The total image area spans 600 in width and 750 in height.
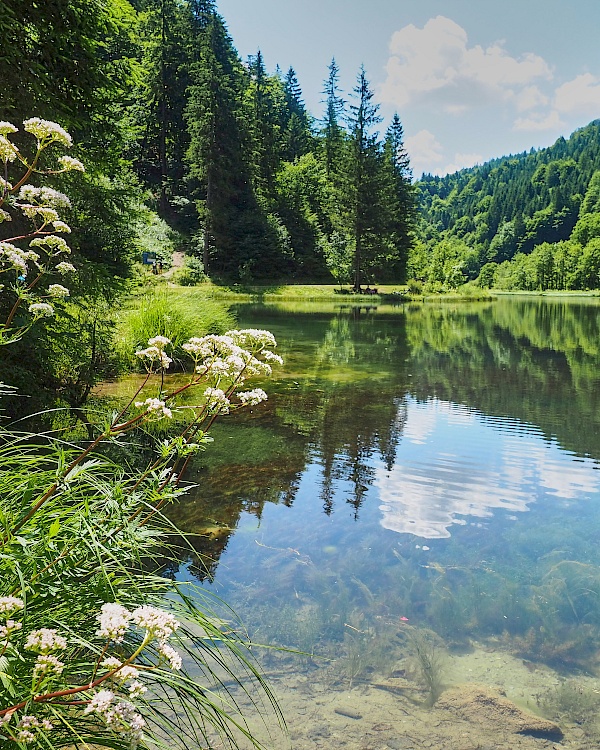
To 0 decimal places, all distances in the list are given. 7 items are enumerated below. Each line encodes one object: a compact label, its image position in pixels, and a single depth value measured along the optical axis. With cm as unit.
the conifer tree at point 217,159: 4278
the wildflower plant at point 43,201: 223
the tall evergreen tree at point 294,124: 6619
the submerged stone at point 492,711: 267
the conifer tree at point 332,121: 6875
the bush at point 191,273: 4012
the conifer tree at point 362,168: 4500
